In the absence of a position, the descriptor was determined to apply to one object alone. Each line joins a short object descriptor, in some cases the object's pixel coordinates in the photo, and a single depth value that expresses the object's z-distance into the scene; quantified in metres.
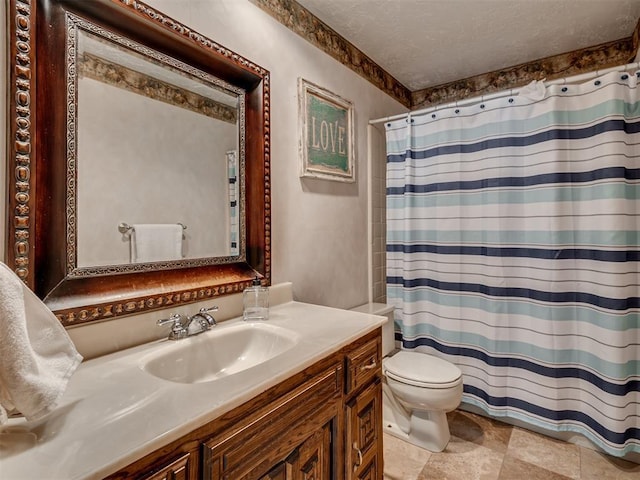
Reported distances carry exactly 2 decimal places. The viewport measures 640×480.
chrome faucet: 1.13
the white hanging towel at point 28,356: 0.60
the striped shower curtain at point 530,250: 1.60
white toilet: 1.69
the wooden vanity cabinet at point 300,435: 0.67
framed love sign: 1.79
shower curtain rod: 1.60
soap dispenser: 1.36
